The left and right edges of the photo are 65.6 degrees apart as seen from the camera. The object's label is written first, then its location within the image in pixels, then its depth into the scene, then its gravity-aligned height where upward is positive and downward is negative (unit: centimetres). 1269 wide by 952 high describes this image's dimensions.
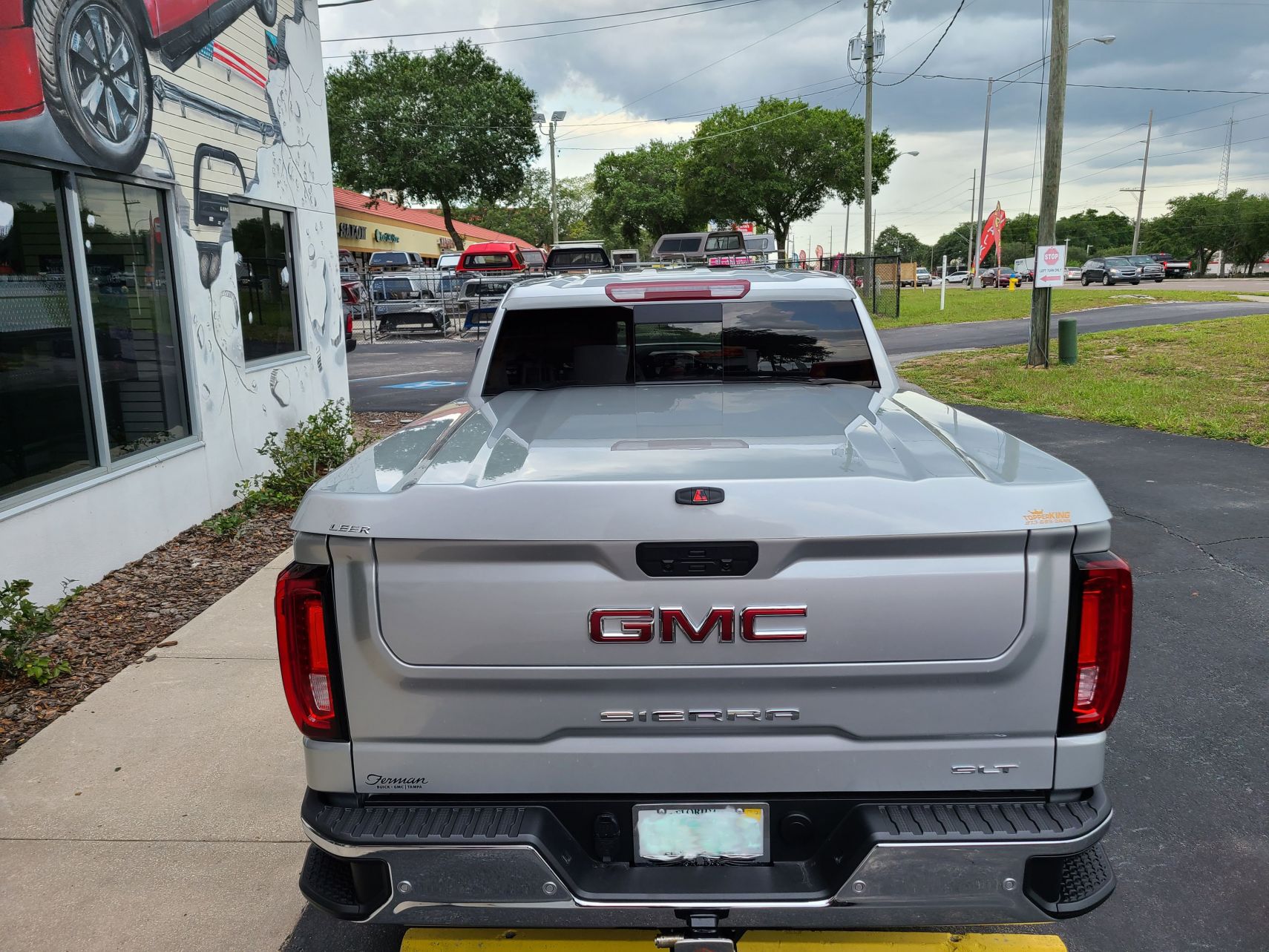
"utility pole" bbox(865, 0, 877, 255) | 3152 +471
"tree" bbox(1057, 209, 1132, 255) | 13775 +487
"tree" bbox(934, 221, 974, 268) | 14850 +371
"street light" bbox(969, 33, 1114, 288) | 5224 +500
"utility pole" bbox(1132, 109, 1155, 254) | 7168 +534
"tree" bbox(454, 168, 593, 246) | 9444 +550
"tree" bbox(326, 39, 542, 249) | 4012 +604
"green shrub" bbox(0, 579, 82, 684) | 482 -174
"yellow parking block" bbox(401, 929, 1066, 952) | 267 -182
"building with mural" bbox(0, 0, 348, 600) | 577 +9
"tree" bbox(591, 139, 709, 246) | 6662 +542
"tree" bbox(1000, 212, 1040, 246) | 12419 +494
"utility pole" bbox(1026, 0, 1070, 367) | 1575 +172
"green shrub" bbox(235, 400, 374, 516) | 840 -160
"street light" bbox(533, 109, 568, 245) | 4241 +686
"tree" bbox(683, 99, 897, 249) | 5066 +569
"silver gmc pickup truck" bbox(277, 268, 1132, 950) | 218 -94
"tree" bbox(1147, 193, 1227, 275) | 9069 +350
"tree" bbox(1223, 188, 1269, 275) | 8388 +295
